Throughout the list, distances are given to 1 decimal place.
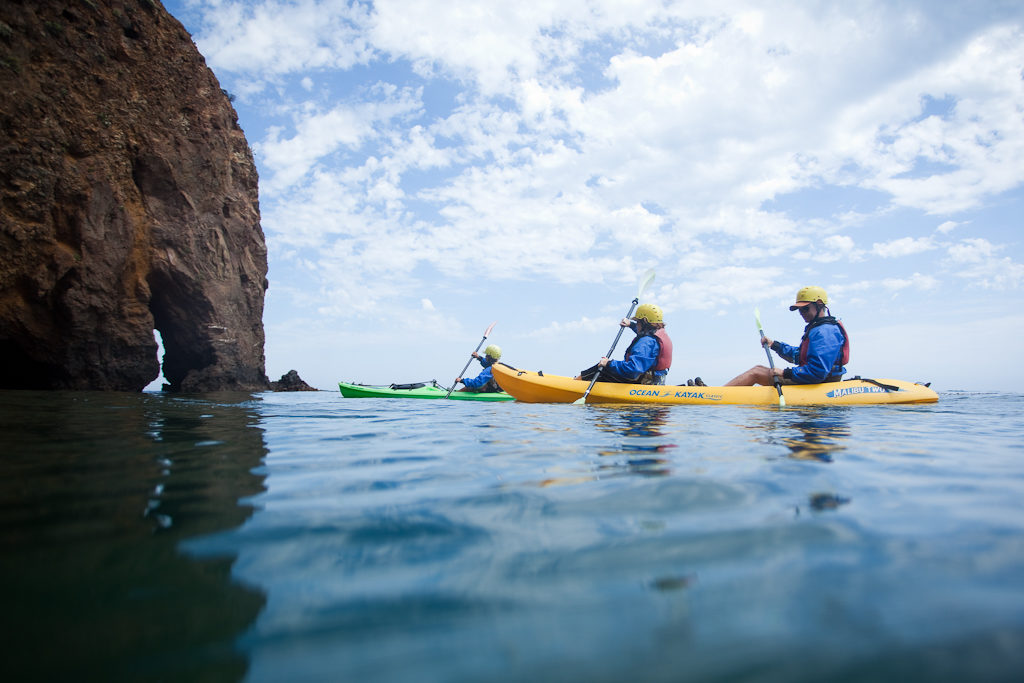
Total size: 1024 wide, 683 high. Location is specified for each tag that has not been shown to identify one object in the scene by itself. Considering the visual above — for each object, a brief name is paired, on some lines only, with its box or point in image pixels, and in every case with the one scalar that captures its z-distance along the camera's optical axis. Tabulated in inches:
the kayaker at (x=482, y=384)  522.7
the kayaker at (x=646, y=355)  361.4
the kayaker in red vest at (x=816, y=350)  335.3
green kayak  506.0
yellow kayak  327.3
